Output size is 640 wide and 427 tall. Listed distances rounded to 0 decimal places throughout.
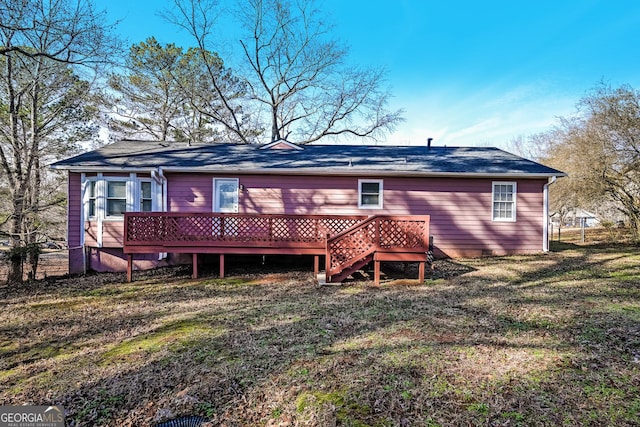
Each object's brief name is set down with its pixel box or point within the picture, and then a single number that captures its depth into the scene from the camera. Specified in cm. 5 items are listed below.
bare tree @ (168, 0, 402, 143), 1994
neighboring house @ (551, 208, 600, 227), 3022
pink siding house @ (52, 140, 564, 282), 976
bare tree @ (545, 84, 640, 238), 1298
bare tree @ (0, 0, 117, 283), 933
